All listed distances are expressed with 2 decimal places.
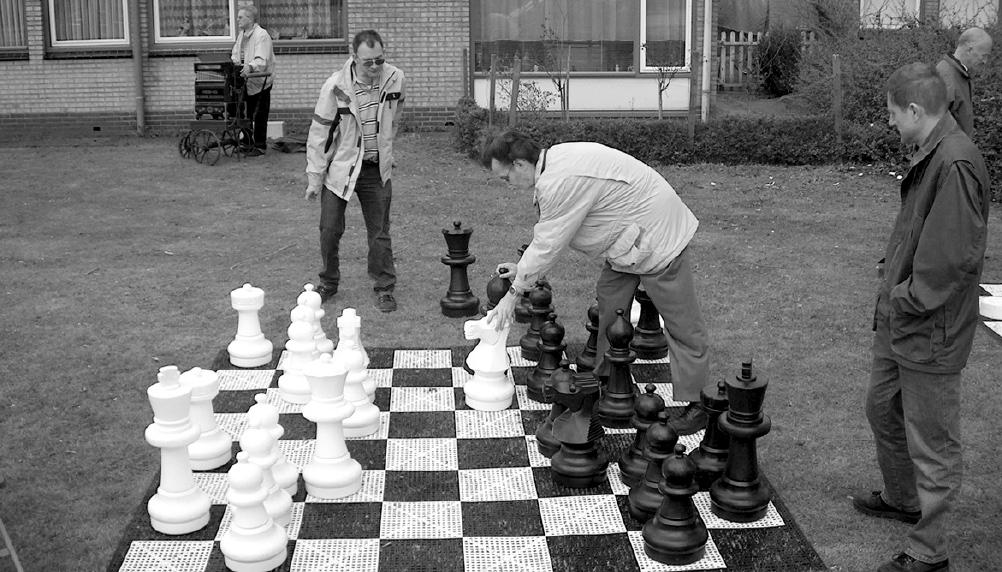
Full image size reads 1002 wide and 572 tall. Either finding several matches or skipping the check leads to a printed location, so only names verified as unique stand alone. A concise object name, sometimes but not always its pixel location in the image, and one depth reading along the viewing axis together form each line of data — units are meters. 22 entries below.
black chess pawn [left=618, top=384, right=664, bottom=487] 3.74
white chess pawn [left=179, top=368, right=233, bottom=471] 3.94
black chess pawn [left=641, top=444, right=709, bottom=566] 3.31
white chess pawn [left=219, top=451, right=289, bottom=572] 3.23
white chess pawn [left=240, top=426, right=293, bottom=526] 3.37
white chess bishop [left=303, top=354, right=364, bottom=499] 3.74
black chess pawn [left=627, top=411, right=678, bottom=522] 3.54
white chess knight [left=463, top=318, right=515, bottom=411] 4.62
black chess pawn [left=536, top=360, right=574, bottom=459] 3.93
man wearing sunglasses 6.07
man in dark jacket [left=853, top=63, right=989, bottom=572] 3.17
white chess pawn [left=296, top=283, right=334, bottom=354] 4.88
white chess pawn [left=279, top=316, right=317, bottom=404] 4.61
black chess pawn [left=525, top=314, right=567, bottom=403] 4.67
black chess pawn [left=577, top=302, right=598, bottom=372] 5.00
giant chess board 3.36
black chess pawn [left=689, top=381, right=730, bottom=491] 3.83
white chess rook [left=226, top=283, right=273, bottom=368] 5.13
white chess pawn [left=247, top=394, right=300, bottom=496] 3.49
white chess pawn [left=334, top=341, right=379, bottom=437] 4.23
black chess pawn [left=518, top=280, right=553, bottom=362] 5.26
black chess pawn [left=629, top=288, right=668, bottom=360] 5.37
